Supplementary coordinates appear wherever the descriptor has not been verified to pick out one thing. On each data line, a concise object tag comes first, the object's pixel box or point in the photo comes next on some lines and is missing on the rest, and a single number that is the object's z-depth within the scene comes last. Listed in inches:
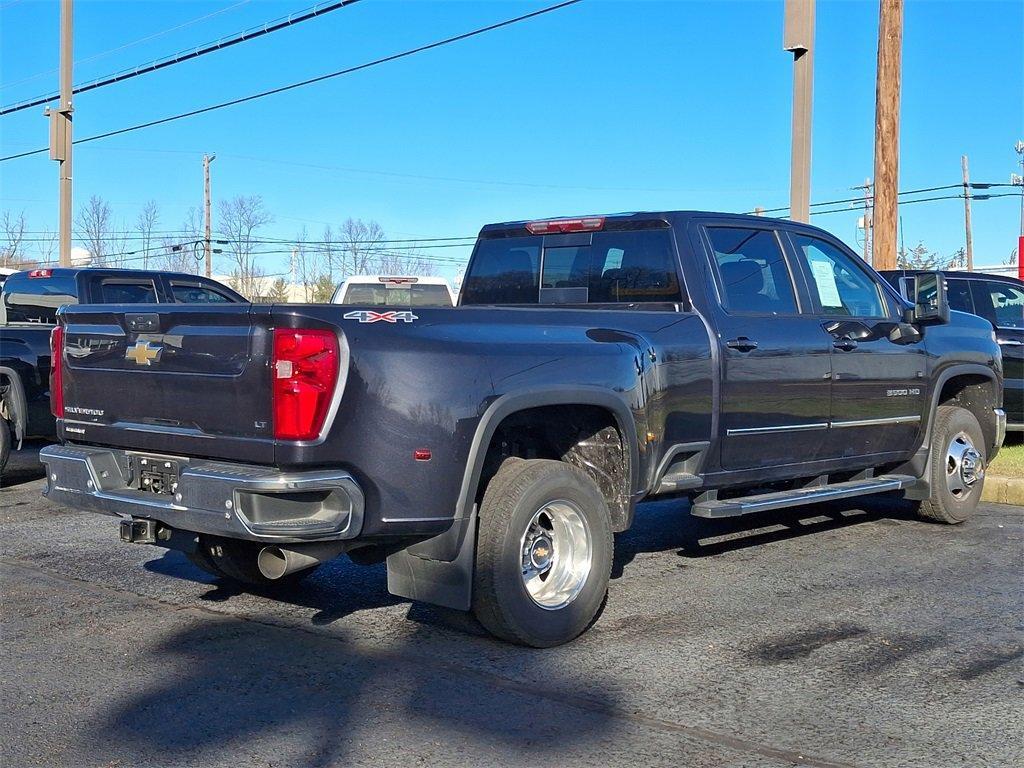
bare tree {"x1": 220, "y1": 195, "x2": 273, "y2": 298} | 2065.7
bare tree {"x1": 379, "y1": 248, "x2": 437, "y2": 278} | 2029.9
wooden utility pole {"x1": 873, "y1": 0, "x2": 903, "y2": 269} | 538.3
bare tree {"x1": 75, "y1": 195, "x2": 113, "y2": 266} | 2070.6
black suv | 463.8
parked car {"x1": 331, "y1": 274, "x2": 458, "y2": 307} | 512.1
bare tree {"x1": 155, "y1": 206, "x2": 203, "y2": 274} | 2127.2
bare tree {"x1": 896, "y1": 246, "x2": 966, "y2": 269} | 2017.7
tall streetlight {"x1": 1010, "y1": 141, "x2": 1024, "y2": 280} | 2132.1
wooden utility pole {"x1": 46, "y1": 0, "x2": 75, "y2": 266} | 774.5
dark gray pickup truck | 173.0
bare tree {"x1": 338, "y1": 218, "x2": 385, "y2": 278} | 2011.8
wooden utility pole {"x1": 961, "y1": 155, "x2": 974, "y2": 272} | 2116.1
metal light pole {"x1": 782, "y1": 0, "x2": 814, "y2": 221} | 423.8
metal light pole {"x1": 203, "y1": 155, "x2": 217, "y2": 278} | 2055.9
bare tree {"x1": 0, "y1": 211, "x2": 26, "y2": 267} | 2155.5
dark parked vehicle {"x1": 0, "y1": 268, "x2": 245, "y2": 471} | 371.2
